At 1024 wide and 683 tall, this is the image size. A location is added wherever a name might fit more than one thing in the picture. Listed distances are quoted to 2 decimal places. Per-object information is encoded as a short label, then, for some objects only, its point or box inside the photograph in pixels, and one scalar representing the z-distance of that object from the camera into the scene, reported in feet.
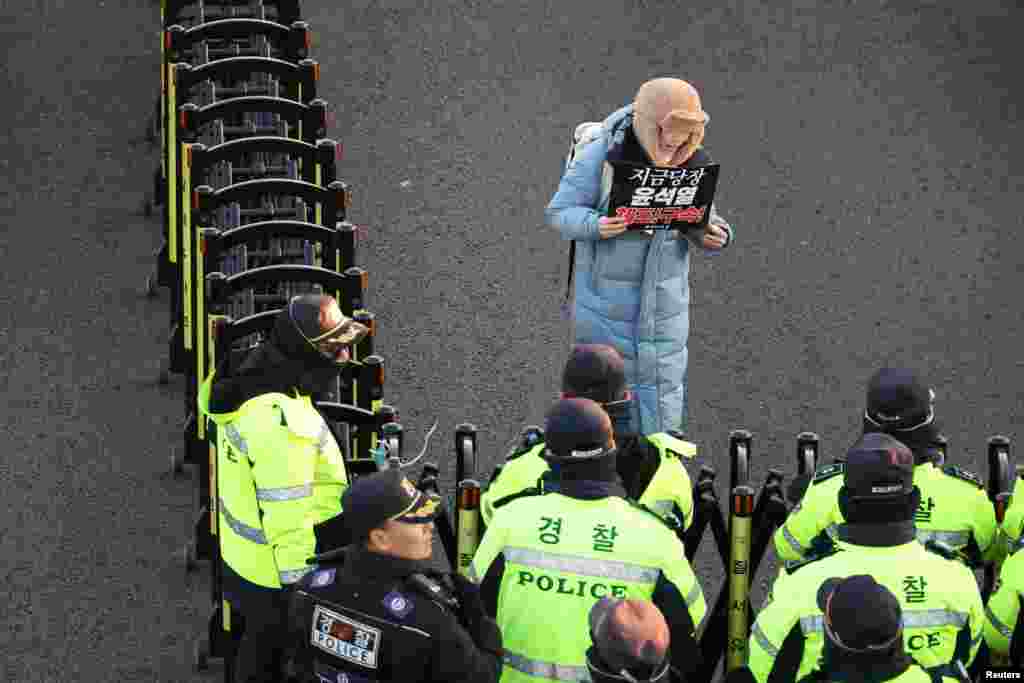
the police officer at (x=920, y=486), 57.47
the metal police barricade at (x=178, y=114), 75.61
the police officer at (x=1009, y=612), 55.11
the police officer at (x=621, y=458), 58.54
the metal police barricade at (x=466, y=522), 60.85
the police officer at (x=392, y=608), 50.16
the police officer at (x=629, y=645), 46.75
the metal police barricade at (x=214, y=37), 77.92
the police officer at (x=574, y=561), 51.96
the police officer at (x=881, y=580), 50.96
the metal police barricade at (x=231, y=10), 81.92
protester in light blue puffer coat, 65.41
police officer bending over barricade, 57.06
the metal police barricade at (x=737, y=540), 60.59
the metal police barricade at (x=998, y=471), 62.90
